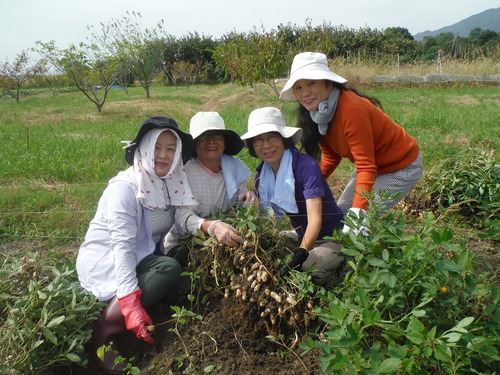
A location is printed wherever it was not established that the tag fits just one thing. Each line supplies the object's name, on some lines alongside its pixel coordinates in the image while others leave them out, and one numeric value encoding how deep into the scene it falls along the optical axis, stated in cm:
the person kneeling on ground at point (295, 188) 225
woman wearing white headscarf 203
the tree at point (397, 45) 2392
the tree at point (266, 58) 785
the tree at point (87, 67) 1503
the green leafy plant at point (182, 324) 187
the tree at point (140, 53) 1925
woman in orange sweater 229
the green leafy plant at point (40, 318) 178
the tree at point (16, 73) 2212
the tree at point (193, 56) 3203
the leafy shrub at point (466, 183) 328
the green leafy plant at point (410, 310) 125
